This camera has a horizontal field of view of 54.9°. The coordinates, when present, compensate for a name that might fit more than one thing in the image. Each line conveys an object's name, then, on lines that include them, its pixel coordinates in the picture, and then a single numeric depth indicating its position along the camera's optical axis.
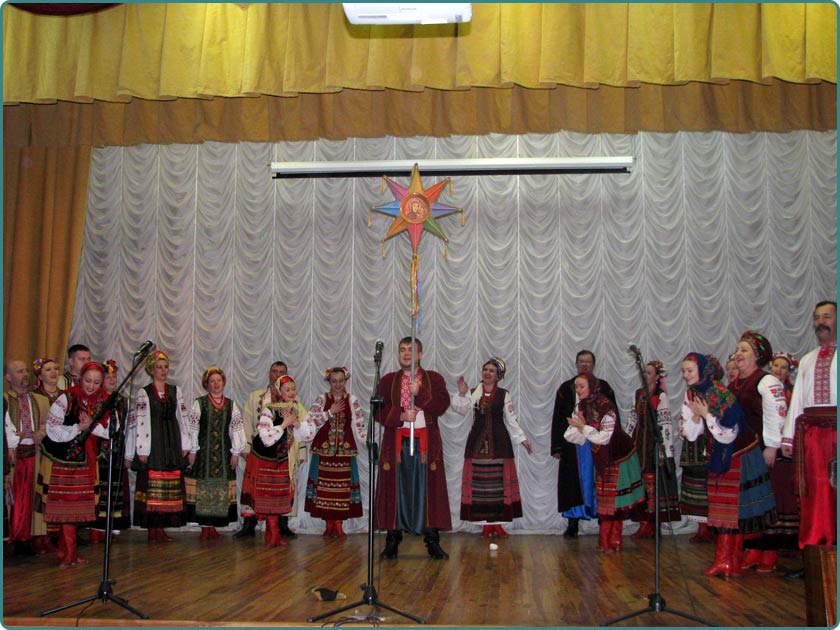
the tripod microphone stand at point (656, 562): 3.69
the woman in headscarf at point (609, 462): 5.86
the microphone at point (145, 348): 3.95
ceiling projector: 4.43
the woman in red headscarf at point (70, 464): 5.28
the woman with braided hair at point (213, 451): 6.43
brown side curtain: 7.39
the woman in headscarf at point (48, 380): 5.88
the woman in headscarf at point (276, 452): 6.04
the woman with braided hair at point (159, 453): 6.30
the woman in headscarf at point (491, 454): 6.35
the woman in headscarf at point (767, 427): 4.36
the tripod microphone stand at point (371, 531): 3.64
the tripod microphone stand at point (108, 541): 3.80
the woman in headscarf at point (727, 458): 4.60
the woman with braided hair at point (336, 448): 6.40
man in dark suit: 6.55
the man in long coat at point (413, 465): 5.53
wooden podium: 3.30
